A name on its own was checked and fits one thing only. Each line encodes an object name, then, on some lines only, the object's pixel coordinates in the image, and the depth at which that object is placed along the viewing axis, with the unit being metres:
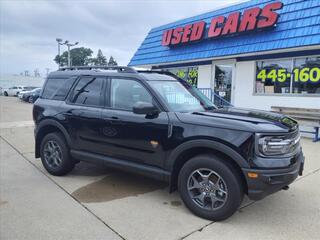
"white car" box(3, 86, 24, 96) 32.13
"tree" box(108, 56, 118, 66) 65.23
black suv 2.69
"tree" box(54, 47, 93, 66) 61.89
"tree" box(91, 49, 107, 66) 65.47
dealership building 7.29
